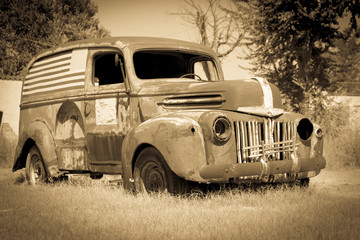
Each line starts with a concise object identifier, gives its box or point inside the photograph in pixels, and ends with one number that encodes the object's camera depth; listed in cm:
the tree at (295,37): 1373
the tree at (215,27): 1975
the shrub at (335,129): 1095
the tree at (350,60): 4628
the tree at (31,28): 2869
